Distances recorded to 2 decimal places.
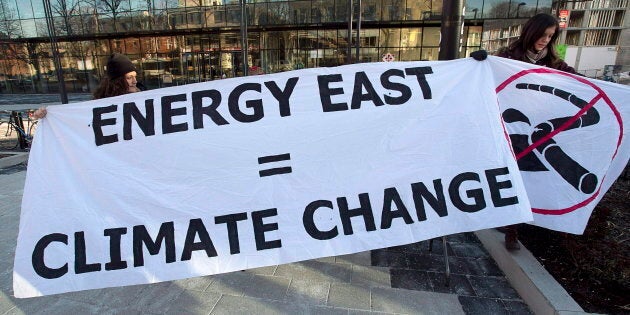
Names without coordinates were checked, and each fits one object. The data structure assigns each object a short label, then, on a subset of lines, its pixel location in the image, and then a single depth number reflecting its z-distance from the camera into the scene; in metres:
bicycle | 9.05
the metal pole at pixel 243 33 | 10.06
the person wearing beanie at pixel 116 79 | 3.21
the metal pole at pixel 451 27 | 3.83
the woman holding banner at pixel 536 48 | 3.03
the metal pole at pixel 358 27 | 12.29
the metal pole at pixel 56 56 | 10.69
